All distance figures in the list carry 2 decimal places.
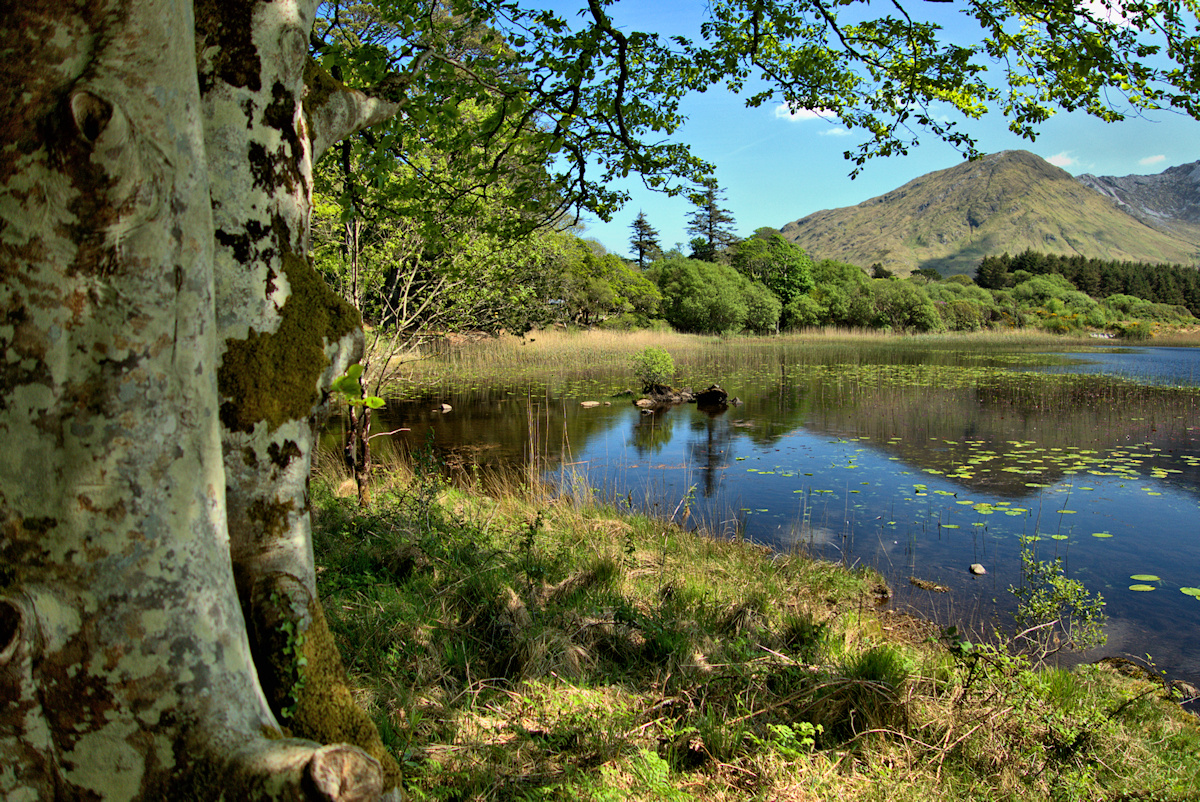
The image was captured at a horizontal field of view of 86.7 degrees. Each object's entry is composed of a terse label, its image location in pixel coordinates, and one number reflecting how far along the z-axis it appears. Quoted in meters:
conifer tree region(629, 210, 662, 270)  64.25
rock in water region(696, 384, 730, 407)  16.75
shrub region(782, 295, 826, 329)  52.98
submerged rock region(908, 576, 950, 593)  5.85
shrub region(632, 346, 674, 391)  18.31
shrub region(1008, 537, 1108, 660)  4.25
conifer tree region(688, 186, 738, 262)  64.81
